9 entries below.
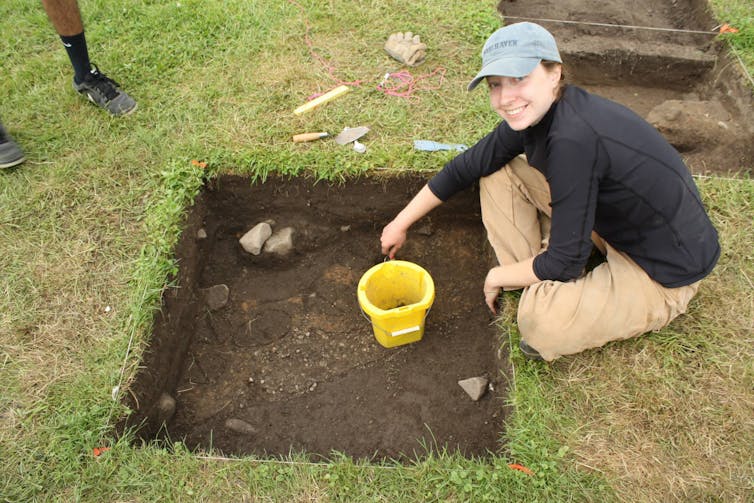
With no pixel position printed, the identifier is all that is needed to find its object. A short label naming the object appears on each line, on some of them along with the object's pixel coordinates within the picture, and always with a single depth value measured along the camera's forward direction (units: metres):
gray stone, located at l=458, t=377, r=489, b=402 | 2.25
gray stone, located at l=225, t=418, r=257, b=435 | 2.24
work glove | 3.27
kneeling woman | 1.60
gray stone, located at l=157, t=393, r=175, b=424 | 2.23
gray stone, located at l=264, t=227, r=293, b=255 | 2.73
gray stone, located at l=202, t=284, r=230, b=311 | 2.63
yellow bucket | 2.08
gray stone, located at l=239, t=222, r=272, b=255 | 2.73
